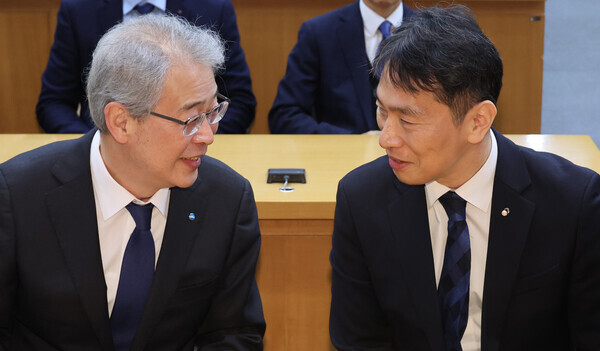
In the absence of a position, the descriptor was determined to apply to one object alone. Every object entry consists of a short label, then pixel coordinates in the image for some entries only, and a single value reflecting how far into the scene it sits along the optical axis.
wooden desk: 2.24
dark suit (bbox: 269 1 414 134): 3.35
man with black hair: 1.67
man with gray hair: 1.69
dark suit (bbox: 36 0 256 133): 3.31
